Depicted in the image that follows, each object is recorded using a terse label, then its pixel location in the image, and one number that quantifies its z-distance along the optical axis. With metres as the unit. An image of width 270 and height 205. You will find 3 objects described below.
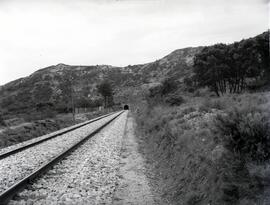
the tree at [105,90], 119.90
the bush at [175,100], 31.55
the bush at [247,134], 6.56
